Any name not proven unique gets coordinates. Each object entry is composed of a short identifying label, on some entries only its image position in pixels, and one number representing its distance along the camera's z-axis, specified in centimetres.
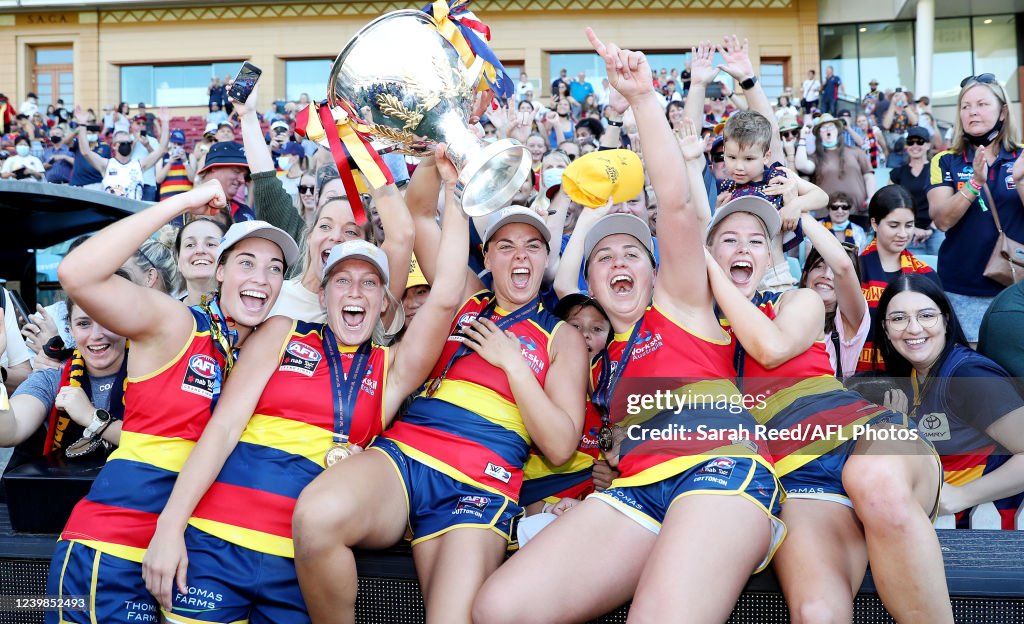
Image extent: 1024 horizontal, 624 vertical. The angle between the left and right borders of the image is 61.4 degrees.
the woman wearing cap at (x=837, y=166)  760
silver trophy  277
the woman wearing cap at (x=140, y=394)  275
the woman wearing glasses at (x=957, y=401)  344
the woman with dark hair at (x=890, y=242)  456
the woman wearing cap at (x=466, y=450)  275
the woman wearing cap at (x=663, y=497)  257
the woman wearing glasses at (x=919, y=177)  691
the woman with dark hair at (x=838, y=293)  385
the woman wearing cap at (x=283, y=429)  282
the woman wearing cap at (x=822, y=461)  257
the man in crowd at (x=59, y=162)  1240
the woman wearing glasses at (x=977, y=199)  490
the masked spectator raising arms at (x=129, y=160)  1062
